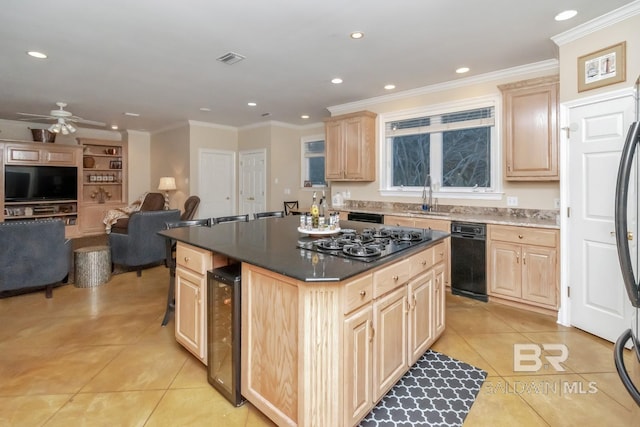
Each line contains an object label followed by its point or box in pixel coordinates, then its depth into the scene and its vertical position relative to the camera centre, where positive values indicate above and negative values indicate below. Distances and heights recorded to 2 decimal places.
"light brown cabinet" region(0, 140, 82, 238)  6.44 +0.65
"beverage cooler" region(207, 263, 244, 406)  1.80 -0.72
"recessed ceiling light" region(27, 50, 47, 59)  3.29 +1.63
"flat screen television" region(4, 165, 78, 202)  6.50 +0.58
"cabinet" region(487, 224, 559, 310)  3.11 -0.57
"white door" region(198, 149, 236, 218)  7.07 +0.61
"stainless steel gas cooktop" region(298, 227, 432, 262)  1.78 -0.22
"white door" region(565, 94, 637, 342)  2.56 -0.07
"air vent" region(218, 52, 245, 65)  3.32 +1.62
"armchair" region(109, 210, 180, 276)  4.34 -0.45
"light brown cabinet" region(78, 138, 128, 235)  7.66 +0.73
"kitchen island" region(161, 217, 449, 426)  1.45 -0.60
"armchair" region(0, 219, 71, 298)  3.36 -0.49
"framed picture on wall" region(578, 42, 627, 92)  2.56 +1.18
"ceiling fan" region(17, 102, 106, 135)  4.99 +1.47
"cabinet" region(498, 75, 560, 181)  3.27 +0.85
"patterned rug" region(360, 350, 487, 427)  1.77 -1.15
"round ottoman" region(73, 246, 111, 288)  4.01 -0.72
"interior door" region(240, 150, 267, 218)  6.98 +0.63
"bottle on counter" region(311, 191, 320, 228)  2.51 -0.05
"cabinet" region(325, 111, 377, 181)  4.89 +1.00
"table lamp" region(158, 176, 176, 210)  7.09 +0.57
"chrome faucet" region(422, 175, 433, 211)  4.51 +0.21
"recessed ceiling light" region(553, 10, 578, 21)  2.55 +1.57
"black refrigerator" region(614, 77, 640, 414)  1.27 -0.13
